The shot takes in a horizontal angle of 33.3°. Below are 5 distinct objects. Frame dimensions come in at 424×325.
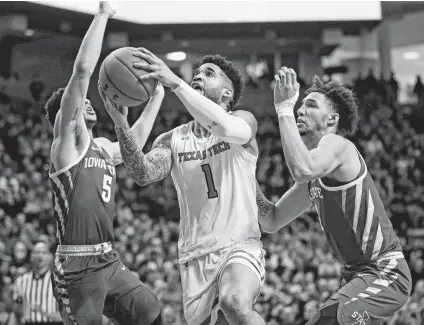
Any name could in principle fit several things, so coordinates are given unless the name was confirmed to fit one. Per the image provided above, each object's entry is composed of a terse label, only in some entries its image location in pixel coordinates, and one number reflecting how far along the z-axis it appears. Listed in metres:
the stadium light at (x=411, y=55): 25.55
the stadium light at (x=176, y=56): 23.56
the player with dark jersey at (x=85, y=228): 4.99
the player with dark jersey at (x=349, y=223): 4.45
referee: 8.66
